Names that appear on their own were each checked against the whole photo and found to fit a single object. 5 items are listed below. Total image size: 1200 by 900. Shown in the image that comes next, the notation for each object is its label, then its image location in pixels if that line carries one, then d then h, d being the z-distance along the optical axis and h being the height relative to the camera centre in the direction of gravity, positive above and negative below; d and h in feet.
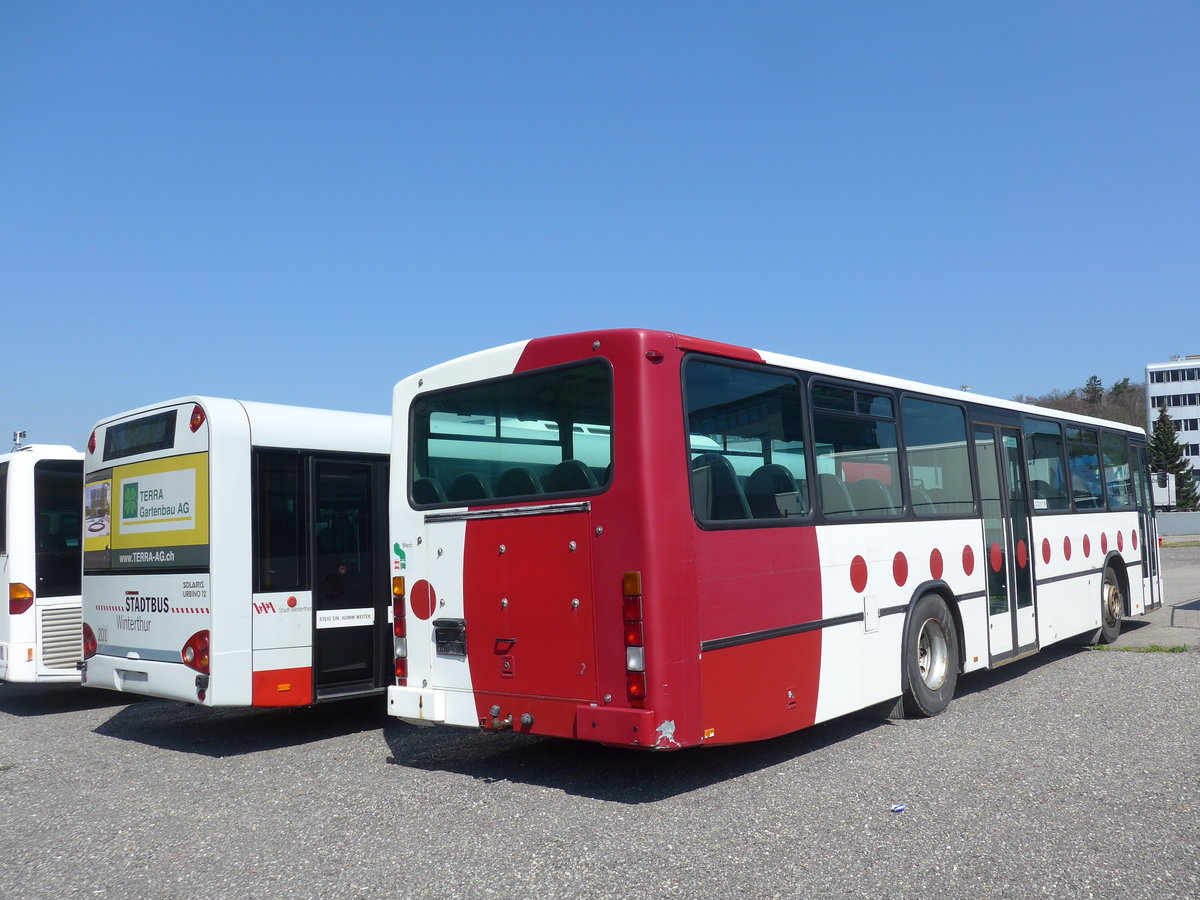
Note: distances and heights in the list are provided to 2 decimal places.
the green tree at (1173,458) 251.19 +13.66
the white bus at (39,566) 34.27 -0.08
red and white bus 20.26 -0.18
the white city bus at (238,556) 26.91 -0.01
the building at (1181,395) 346.95 +39.25
